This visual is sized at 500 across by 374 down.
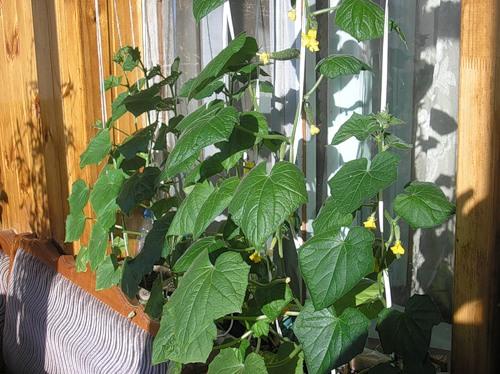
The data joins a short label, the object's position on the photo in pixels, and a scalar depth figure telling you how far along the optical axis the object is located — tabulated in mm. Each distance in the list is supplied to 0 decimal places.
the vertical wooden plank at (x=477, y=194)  1133
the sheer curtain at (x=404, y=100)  1508
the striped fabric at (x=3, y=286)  2873
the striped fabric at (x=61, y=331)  1898
